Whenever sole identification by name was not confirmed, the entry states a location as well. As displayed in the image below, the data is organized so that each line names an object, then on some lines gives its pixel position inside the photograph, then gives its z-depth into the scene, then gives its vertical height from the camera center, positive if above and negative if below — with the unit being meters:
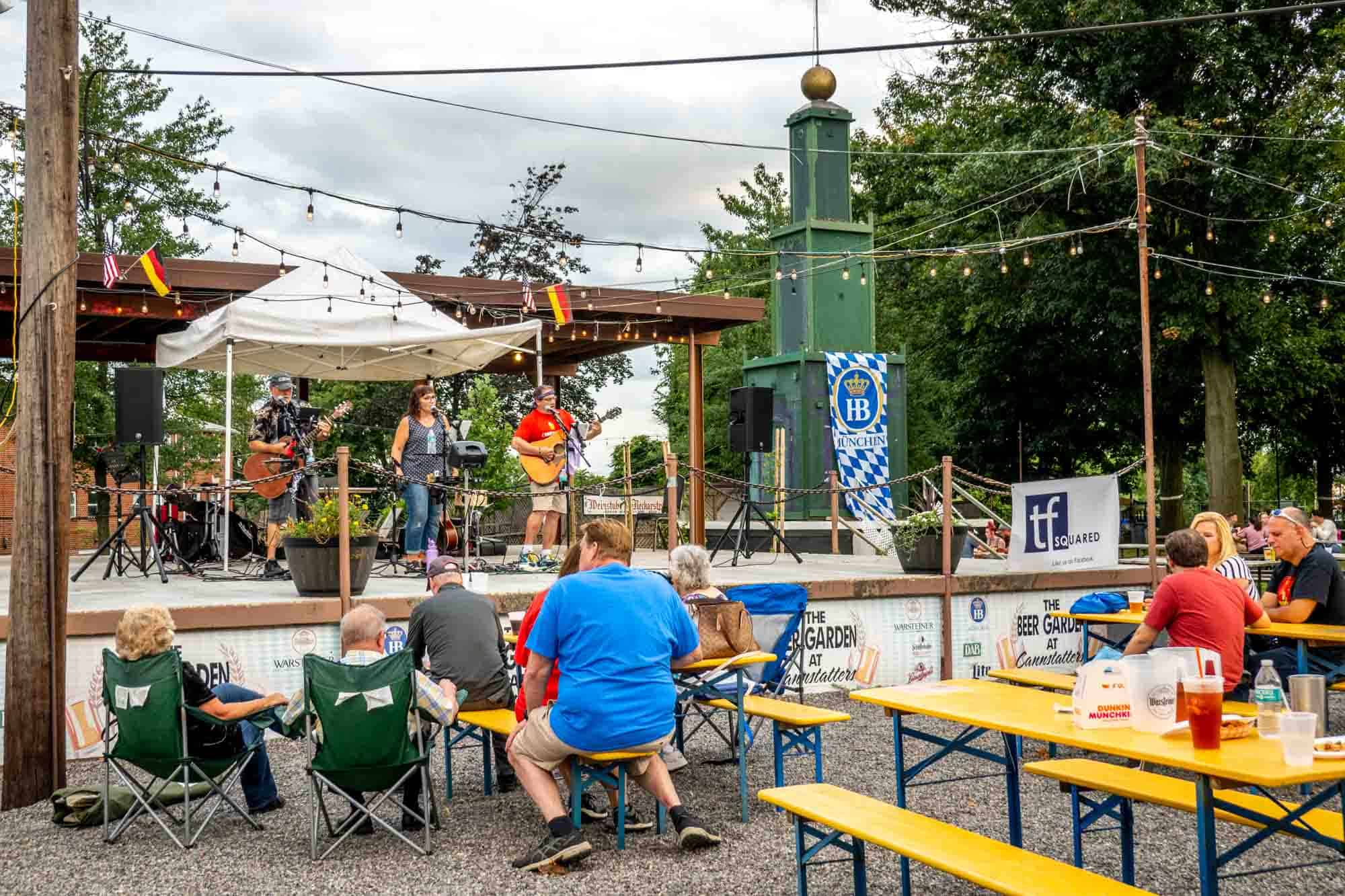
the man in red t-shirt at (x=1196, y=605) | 5.07 -0.54
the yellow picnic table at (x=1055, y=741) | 3.16 -0.81
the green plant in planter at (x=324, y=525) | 7.95 -0.23
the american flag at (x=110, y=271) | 11.22 +1.99
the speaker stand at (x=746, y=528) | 10.98 -0.43
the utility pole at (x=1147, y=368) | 10.20 +0.87
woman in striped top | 6.59 -0.40
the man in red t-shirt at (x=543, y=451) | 10.14 +0.29
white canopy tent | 9.91 +1.27
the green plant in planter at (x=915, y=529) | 10.05 -0.41
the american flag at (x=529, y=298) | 12.72 +1.91
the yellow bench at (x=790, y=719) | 5.55 -1.08
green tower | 14.91 +2.22
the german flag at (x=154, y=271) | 10.47 +1.86
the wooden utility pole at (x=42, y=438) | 6.01 +0.26
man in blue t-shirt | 4.78 -0.76
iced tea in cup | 3.36 -0.64
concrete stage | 7.89 -0.75
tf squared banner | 9.62 -0.39
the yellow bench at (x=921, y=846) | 3.31 -1.08
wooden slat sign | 12.01 -0.23
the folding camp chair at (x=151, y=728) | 5.26 -1.00
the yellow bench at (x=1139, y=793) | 3.73 -1.04
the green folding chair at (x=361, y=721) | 4.98 -0.93
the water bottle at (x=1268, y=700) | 3.51 -0.64
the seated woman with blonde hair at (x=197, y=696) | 5.32 -0.90
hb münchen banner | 14.83 +0.75
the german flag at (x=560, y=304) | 11.80 +1.75
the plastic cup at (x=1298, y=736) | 3.16 -0.67
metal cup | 3.42 -0.60
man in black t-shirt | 6.51 -0.57
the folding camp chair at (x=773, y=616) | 6.87 -0.75
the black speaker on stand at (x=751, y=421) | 12.34 +0.60
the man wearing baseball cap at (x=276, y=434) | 9.59 +0.43
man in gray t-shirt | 5.71 -0.70
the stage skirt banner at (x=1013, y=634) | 9.80 -1.27
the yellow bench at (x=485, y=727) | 5.59 -1.11
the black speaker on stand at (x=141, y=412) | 9.46 +0.60
